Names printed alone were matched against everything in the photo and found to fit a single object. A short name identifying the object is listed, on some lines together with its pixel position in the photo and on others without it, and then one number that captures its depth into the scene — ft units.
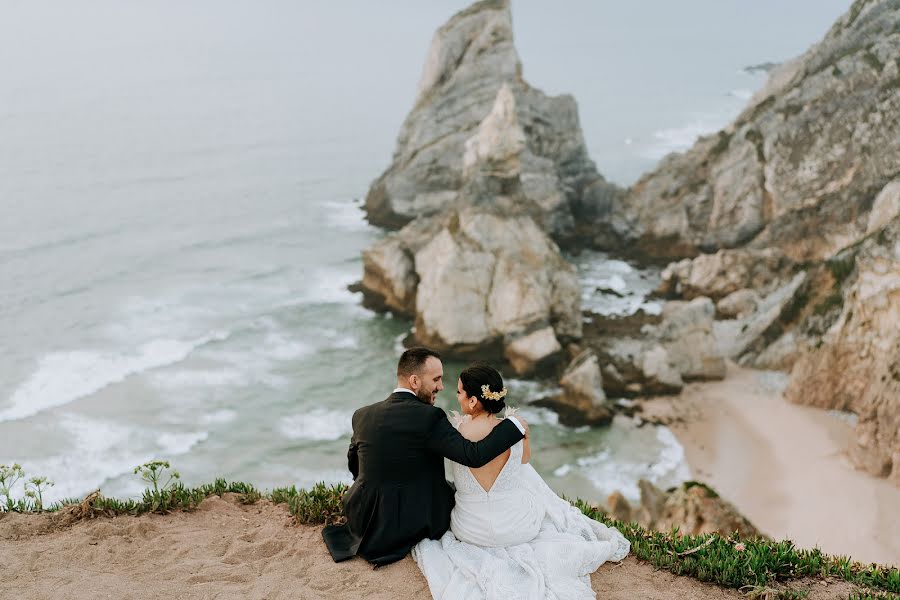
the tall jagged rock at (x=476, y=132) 154.71
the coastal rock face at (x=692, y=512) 48.29
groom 21.56
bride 20.34
